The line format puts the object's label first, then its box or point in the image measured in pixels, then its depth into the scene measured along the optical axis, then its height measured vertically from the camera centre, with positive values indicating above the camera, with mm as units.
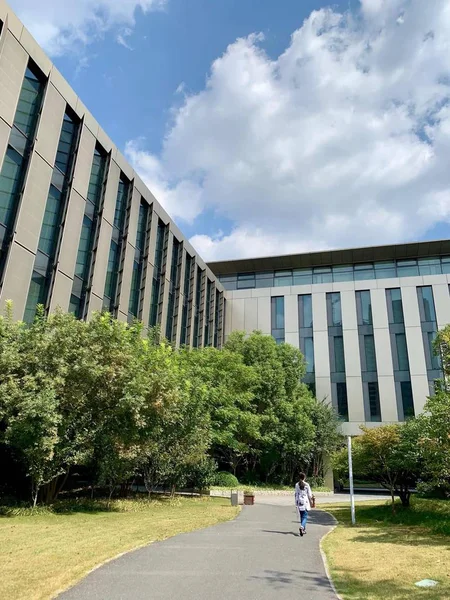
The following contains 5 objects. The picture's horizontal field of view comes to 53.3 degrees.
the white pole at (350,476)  15102 -254
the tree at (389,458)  17047 +522
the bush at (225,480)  26484 -732
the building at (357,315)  36506 +12963
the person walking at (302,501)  12328 -830
